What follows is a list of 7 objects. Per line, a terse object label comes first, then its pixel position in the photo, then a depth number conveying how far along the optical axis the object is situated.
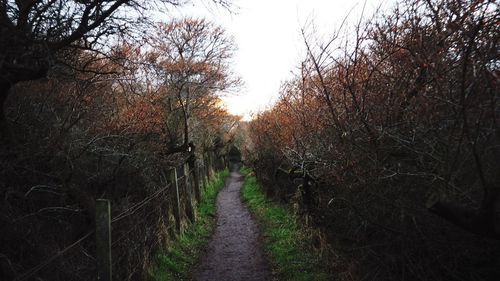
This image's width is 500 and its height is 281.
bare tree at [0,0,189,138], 3.55
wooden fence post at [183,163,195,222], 10.43
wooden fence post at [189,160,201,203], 13.65
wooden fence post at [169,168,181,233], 8.69
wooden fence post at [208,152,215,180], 22.29
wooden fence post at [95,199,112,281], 4.22
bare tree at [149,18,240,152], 15.33
